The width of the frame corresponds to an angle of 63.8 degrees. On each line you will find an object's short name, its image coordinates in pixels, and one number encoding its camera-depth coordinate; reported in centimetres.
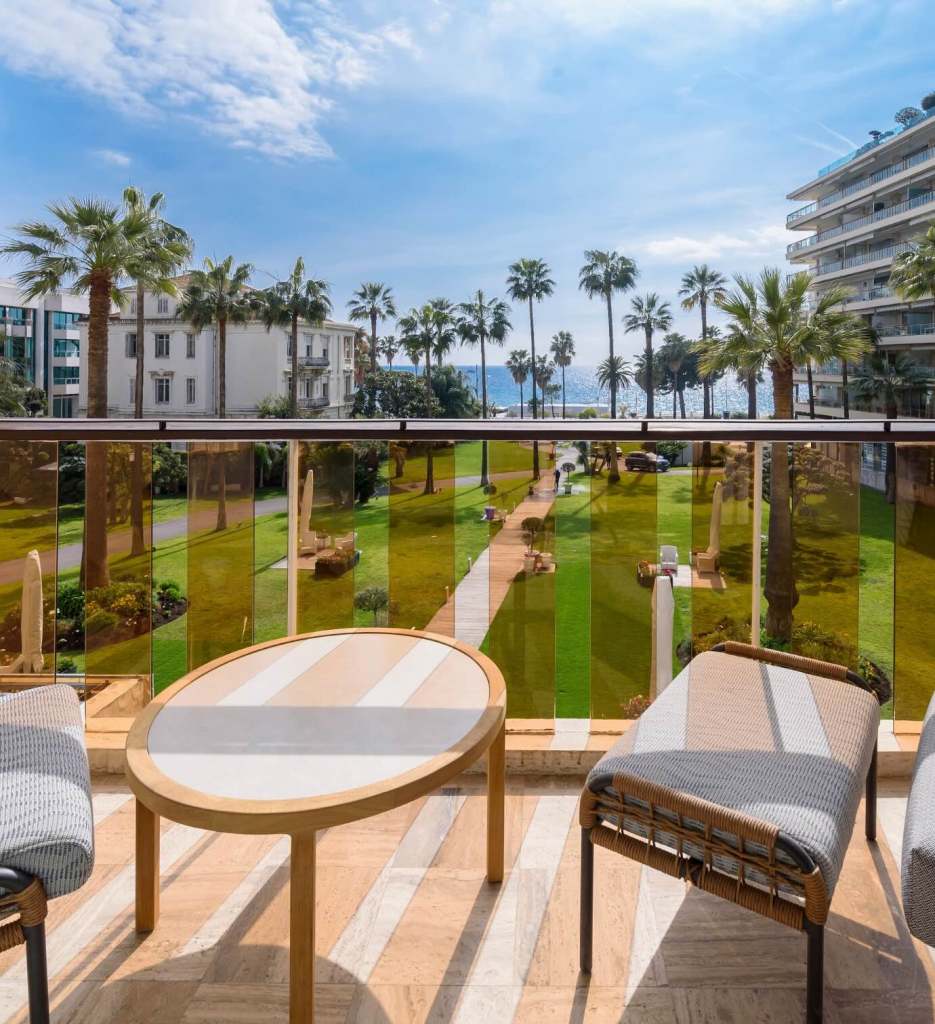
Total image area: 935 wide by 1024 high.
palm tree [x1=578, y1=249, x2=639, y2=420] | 3978
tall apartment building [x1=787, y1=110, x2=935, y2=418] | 3356
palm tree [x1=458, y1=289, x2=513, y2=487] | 3916
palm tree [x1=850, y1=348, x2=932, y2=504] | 2958
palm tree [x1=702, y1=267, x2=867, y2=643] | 1606
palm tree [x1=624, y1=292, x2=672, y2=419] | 4081
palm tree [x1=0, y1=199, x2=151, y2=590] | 1719
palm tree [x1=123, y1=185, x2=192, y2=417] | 1805
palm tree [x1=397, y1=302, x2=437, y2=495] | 3797
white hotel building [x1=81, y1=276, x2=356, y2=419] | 3594
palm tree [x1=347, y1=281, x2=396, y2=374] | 4075
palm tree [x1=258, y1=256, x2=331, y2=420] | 2997
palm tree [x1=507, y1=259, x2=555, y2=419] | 3888
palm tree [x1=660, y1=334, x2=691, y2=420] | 4106
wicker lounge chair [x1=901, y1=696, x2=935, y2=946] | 88
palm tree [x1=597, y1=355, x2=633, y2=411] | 4200
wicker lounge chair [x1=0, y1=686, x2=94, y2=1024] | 88
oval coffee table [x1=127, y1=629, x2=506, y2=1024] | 99
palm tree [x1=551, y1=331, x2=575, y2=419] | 4475
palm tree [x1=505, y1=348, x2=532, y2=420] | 4559
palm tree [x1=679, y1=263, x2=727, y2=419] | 4019
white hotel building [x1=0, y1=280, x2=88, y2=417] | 3709
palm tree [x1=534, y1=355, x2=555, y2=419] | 4559
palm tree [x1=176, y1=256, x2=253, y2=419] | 2753
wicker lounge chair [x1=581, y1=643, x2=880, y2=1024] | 96
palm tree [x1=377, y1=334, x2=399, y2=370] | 3975
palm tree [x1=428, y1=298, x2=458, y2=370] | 3841
